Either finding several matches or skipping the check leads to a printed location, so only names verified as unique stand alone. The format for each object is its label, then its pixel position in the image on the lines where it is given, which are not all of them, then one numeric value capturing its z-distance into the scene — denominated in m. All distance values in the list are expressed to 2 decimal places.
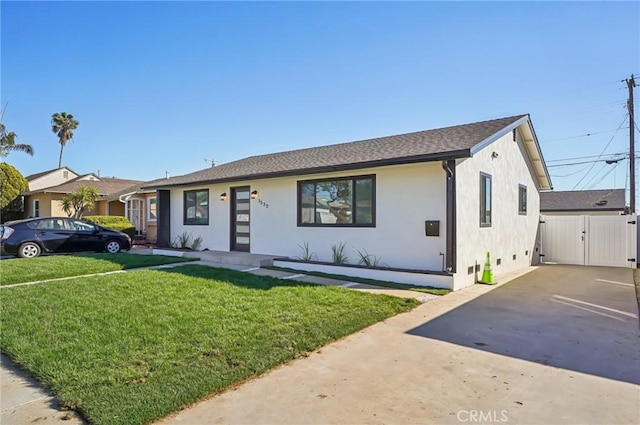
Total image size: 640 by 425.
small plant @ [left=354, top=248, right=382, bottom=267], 8.98
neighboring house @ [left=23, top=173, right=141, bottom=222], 24.44
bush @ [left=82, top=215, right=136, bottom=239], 18.38
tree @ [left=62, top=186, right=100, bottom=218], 22.39
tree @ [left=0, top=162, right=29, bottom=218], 25.31
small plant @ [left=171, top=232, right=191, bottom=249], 13.66
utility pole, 15.93
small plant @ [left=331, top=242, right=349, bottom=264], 9.54
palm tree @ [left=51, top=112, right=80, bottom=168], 40.84
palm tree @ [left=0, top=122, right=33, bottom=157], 22.46
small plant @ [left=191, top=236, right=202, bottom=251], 13.21
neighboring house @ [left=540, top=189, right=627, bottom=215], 23.30
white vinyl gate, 12.01
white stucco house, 8.06
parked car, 11.05
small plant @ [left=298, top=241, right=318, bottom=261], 10.18
